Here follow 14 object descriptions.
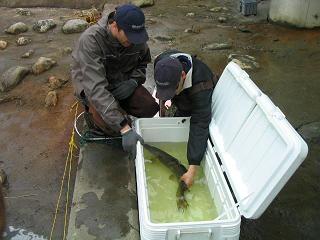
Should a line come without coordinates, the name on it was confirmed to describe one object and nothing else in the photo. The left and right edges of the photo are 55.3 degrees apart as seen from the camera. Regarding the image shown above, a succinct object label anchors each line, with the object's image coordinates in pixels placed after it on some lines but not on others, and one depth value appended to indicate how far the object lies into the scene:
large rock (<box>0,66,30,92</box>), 4.97
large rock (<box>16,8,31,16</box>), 7.74
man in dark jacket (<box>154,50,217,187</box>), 2.90
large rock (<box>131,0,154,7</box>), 7.75
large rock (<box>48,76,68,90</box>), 4.92
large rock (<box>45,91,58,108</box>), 4.58
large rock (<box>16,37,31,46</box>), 6.28
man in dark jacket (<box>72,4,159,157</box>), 2.91
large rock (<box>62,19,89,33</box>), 6.67
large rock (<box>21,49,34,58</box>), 5.81
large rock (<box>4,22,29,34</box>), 6.77
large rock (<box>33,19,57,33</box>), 6.82
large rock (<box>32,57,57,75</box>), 5.27
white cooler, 2.20
